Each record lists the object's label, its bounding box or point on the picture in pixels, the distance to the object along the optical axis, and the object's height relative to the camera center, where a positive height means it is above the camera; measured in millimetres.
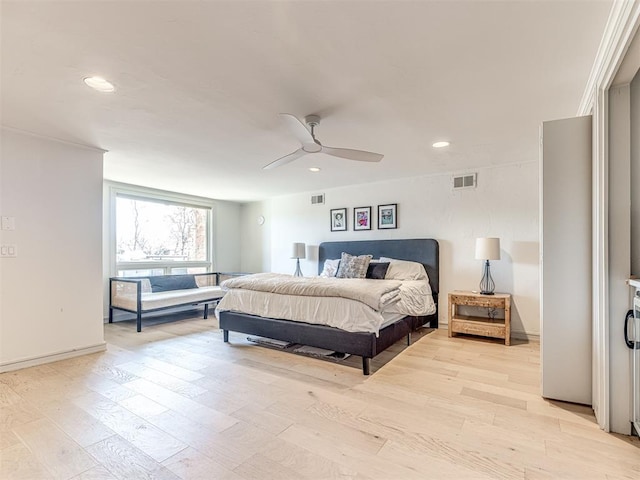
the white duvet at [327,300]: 2936 -619
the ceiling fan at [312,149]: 2509 +816
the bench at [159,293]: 4637 -854
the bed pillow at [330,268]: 5008 -426
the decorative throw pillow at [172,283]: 5309 -723
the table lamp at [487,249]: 3922 -92
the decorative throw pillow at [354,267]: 4594 -372
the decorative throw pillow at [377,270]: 4547 -414
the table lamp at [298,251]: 5770 -171
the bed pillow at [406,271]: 4535 -429
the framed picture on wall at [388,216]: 5078 +424
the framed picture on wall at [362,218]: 5340 +407
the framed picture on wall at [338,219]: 5613 +400
